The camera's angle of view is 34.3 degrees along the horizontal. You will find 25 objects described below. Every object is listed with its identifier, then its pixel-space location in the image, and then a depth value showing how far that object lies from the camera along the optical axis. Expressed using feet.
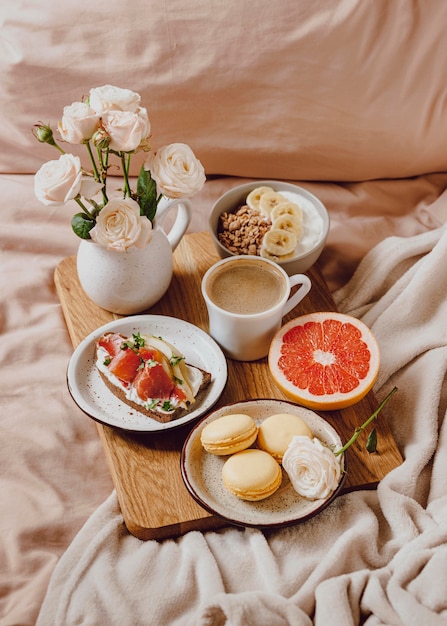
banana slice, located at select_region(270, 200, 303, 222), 4.73
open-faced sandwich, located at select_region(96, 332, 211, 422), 3.91
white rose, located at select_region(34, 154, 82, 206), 3.72
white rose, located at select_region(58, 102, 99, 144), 3.67
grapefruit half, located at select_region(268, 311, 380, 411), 3.98
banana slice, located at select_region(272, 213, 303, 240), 4.67
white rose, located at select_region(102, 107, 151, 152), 3.65
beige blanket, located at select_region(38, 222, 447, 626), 3.22
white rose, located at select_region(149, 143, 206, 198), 3.87
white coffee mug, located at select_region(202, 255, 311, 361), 4.17
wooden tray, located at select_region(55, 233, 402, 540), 3.67
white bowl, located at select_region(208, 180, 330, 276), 4.62
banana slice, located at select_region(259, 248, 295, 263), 4.61
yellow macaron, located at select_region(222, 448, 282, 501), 3.58
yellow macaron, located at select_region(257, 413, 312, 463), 3.73
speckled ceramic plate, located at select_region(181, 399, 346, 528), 3.54
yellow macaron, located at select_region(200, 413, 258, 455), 3.70
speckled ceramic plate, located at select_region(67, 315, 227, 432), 3.92
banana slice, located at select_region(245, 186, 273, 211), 4.89
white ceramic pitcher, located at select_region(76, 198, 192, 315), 4.27
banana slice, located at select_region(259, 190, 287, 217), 4.82
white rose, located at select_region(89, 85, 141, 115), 3.71
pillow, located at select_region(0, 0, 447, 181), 4.78
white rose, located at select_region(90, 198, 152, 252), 3.92
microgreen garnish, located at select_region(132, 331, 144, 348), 4.06
